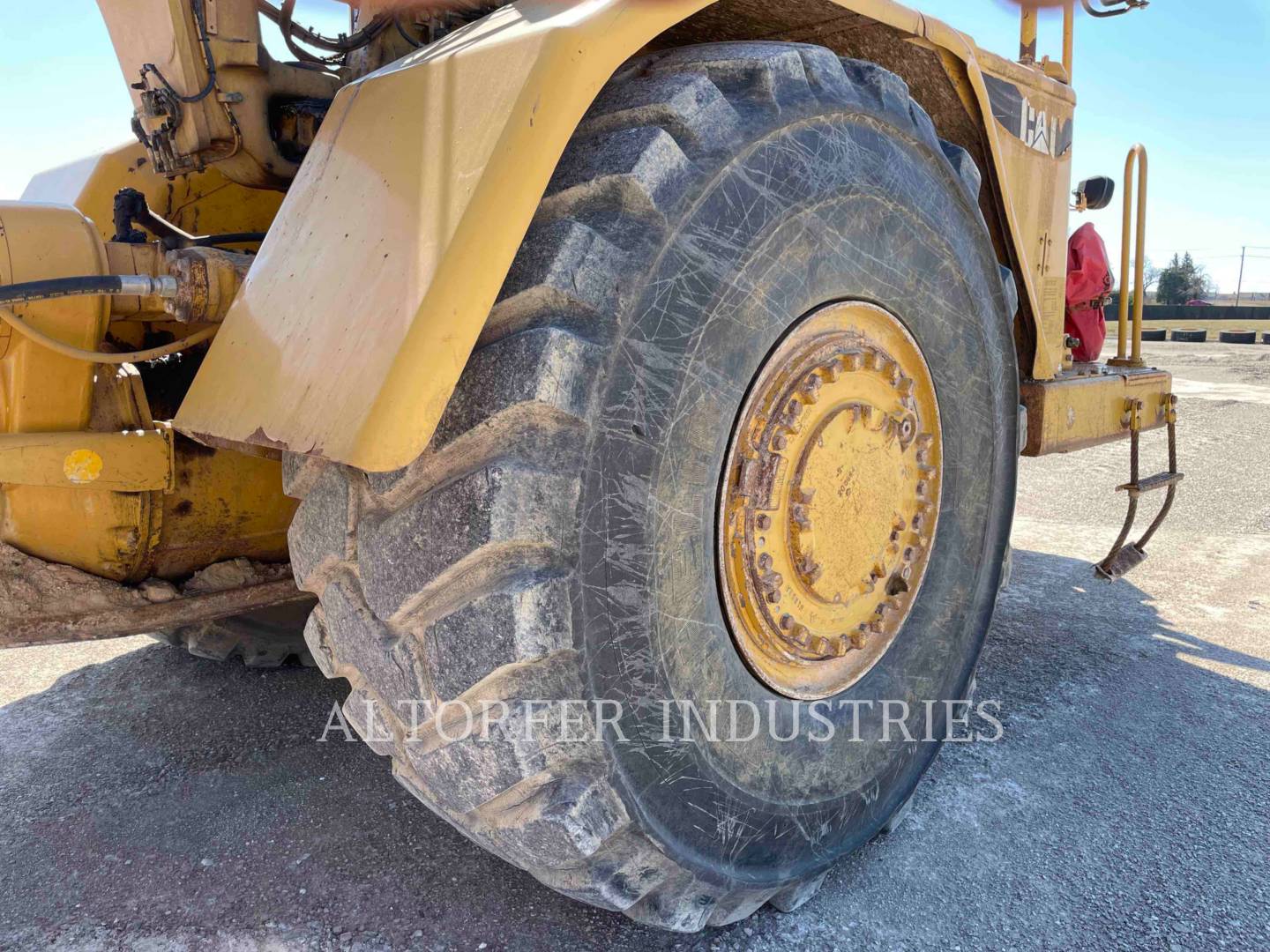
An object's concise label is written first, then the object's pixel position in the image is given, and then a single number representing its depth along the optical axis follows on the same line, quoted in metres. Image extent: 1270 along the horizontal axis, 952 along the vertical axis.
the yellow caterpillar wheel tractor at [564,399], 1.25
